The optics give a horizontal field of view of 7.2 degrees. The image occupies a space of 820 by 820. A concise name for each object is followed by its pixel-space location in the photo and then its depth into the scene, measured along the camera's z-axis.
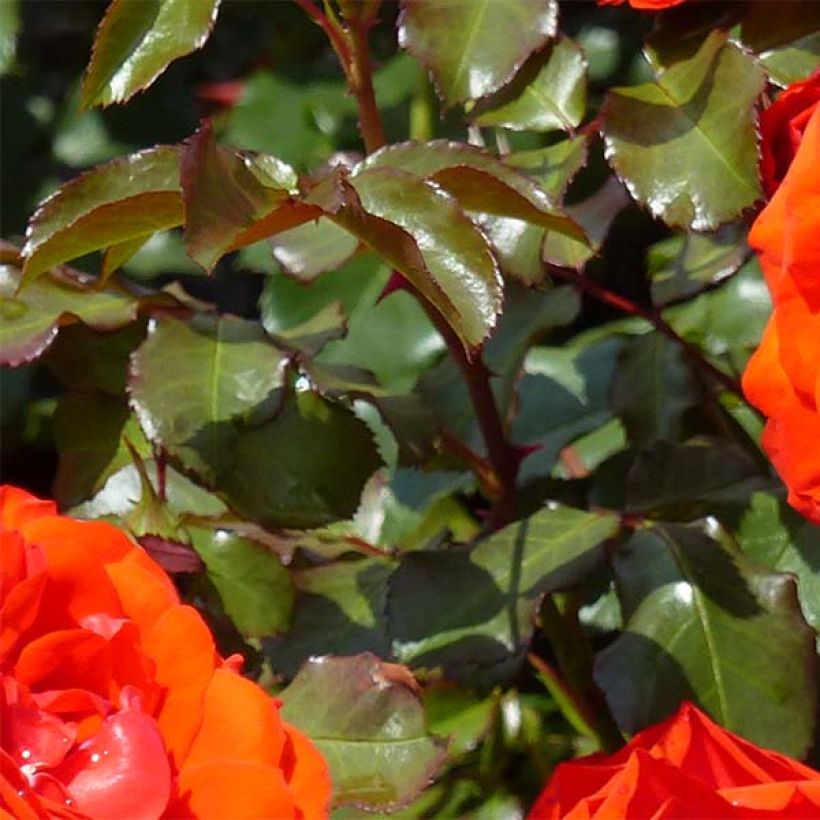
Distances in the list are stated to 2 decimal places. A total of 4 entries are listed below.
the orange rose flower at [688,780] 1.07
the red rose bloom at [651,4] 1.12
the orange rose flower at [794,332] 1.07
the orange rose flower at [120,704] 1.05
